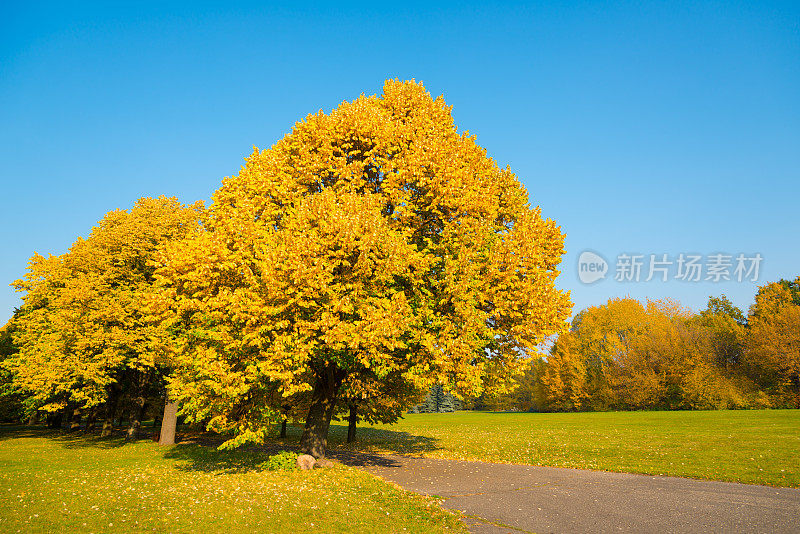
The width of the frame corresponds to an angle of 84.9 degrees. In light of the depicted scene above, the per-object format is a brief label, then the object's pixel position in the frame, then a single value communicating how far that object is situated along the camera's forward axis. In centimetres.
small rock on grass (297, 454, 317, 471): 1920
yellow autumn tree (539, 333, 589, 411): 8038
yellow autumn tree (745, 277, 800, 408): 5825
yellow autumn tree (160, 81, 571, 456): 1644
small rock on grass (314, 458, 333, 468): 2011
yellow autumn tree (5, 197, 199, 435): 2820
